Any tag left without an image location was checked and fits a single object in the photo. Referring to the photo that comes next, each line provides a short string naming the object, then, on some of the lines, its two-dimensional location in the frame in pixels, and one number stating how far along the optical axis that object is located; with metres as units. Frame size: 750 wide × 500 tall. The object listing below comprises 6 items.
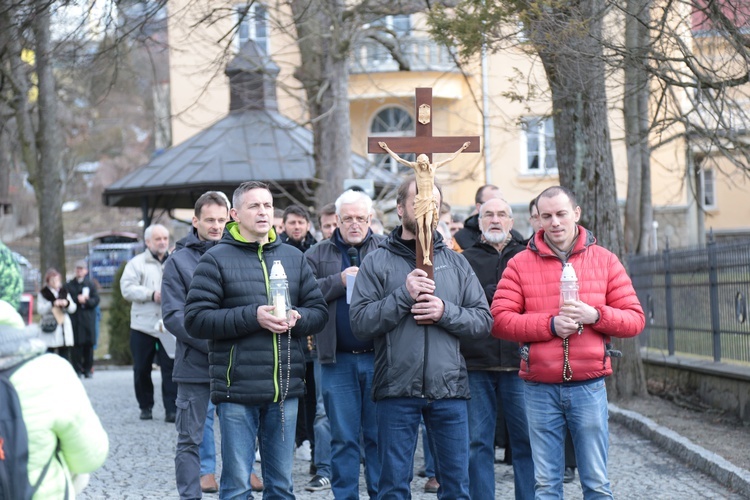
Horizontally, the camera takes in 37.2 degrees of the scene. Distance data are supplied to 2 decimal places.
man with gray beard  7.04
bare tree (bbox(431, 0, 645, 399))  8.38
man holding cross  5.92
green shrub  19.80
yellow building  31.50
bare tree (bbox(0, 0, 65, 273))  21.92
